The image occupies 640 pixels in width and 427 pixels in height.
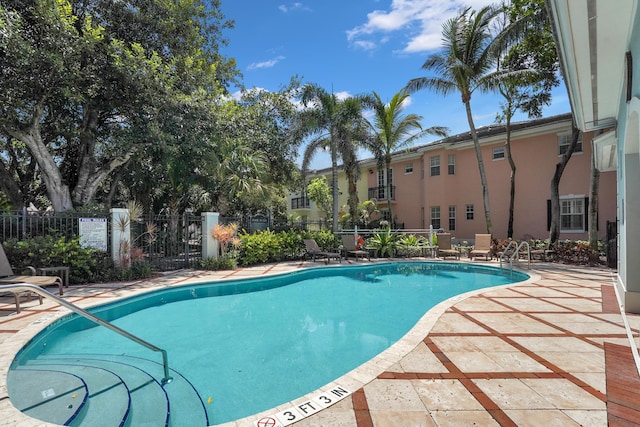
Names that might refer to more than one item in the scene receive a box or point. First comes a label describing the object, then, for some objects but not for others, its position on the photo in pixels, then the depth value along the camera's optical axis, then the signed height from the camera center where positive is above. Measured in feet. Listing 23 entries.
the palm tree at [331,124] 51.70 +15.69
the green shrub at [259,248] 42.98 -3.52
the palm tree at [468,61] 50.29 +25.78
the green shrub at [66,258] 28.09 -3.04
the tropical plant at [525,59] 46.57 +25.05
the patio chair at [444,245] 49.48 -3.87
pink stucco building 54.54 +7.05
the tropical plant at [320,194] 83.41 +7.26
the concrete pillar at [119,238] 33.30 -1.44
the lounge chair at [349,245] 49.74 -3.70
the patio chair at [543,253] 44.74 -4.77
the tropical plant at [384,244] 51.83 -3.75
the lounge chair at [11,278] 21.31 -3.62
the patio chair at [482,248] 46.60 -4.17
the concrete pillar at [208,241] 40.75 -2.30
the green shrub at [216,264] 39.38 -5.04
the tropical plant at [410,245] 52.54 -4.04
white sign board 31.86 -0.86
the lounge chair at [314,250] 45.52 -4.10
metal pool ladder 37.69 -3.74
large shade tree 30.66 +15.42
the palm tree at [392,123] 58.49 +17.94
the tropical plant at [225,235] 40.45 -1.58
